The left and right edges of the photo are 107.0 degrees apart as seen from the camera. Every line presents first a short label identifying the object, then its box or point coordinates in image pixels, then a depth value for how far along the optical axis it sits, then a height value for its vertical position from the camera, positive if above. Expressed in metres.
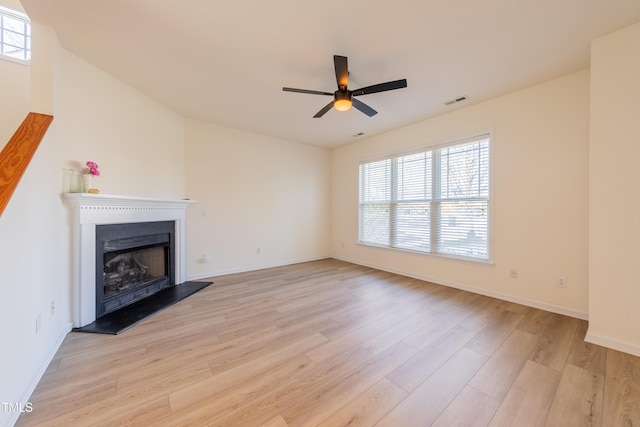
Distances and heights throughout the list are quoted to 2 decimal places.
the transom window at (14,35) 2.72 +2.08
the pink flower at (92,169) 2.41 +0.44
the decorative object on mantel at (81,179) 2.31 +0.33
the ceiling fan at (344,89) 2.06 +1.20
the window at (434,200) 3.36 +0.21
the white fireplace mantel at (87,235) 2.32 -0.23
